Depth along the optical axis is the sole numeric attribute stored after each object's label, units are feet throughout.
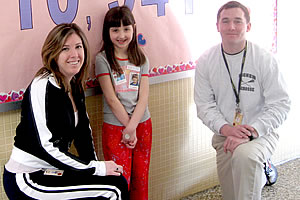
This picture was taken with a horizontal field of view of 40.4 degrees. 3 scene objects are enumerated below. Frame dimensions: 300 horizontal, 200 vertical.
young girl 7.84
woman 6.24
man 8.13
